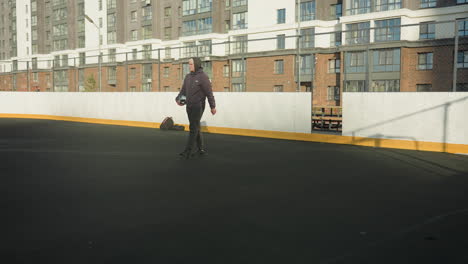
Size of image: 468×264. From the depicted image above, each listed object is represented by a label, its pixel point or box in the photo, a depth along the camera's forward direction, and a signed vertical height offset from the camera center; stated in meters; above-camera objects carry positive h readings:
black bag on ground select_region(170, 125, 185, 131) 17.73 -1.14
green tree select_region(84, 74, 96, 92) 27.05 +1.12
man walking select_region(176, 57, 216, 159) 9.71 +0.12
